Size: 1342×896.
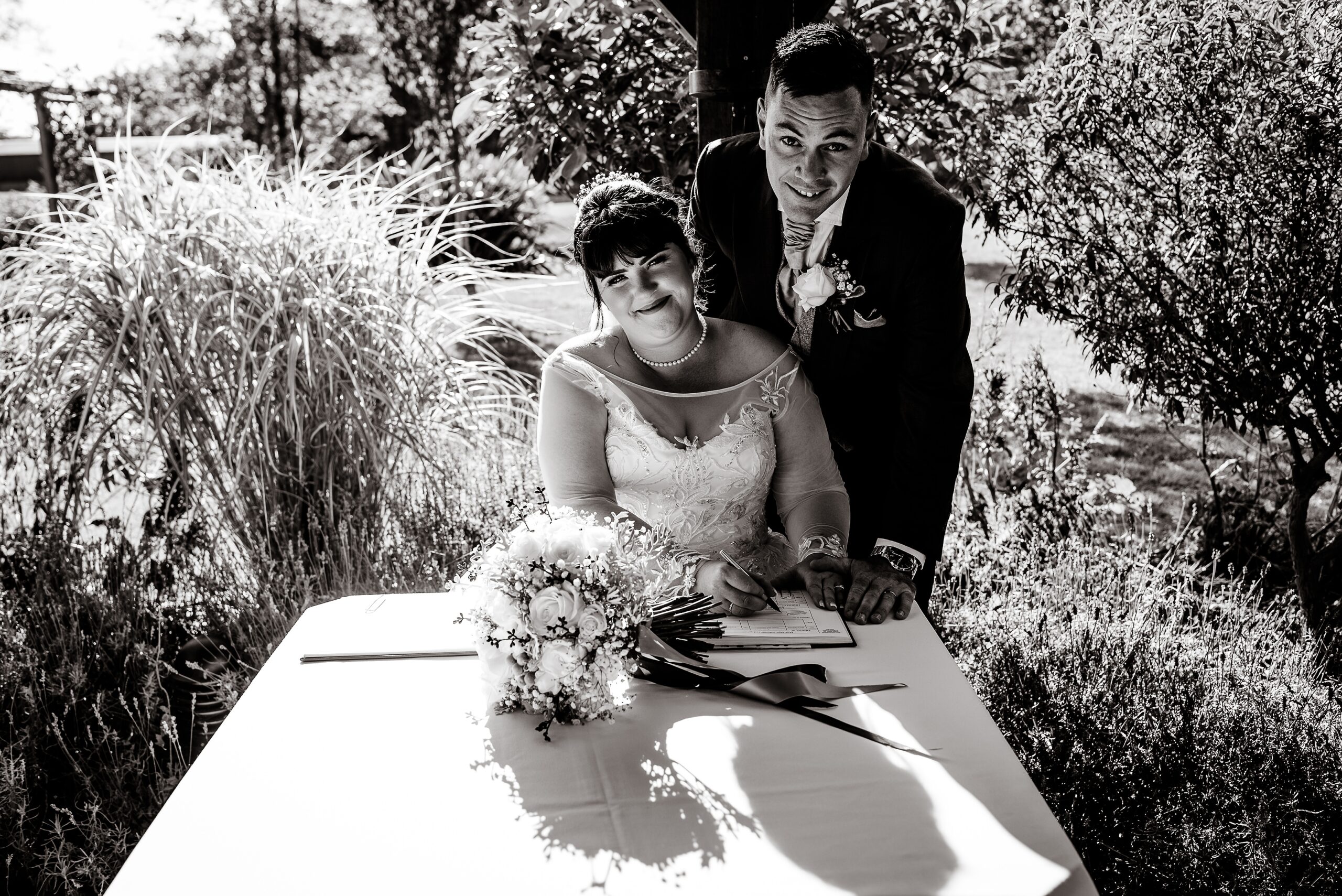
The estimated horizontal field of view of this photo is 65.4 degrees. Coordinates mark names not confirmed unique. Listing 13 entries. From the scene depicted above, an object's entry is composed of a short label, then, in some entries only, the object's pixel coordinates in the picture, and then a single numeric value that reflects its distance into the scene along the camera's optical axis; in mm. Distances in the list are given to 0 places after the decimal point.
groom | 2297
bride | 2518
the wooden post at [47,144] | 8445
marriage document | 1927
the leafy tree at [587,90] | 4027
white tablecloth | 1315
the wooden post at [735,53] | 2982
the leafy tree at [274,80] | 12641
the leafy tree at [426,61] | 9273
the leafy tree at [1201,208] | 3301
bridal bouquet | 1617
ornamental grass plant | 3625
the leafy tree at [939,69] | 3924
